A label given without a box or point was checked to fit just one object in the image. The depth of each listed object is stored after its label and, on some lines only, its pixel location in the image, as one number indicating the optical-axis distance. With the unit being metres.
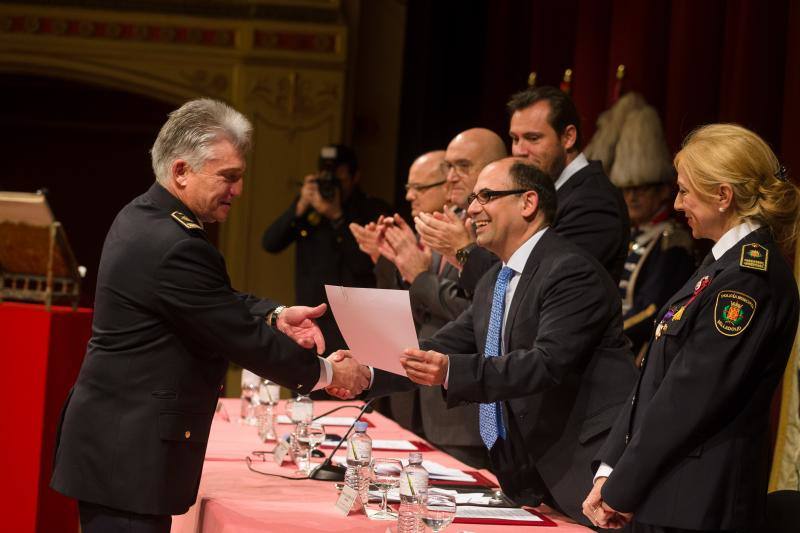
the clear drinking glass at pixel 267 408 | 6.25
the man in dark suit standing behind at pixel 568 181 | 6.28
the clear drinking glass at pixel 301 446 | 5.43
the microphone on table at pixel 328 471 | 5.25
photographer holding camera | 10.39
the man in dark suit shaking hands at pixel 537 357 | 4.85
